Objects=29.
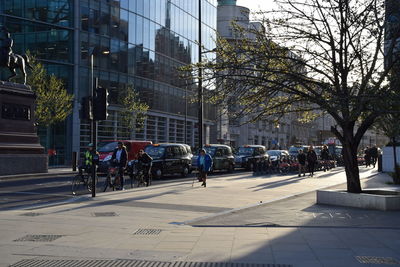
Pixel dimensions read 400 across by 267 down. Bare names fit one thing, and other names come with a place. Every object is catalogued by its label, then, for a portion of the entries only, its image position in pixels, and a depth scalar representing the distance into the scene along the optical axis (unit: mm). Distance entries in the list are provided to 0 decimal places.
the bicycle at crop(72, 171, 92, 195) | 17547
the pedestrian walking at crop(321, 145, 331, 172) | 37188
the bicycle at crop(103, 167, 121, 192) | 18594
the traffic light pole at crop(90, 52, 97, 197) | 15691
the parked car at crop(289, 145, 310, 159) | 46612
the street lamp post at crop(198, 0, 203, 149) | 13868
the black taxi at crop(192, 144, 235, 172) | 32281
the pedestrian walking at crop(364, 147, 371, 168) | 43938
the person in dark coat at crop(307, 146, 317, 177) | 30883
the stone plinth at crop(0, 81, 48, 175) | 23812
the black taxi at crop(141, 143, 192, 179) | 26047
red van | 26828
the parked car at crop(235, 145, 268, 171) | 37094
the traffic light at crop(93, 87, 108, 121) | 15875
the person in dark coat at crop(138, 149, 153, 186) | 21000
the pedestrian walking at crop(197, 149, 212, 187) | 20925
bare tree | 13320
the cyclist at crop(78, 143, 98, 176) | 18525
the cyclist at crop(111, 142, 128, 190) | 18750
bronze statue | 24419
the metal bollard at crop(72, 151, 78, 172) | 31398
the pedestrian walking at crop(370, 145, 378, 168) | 43781
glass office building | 40719
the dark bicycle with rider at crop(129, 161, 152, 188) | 20797
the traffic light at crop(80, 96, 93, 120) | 16938
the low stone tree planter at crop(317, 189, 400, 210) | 13328
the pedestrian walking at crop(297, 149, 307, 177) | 30234
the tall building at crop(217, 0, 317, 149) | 75688
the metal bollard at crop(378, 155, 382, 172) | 35062
